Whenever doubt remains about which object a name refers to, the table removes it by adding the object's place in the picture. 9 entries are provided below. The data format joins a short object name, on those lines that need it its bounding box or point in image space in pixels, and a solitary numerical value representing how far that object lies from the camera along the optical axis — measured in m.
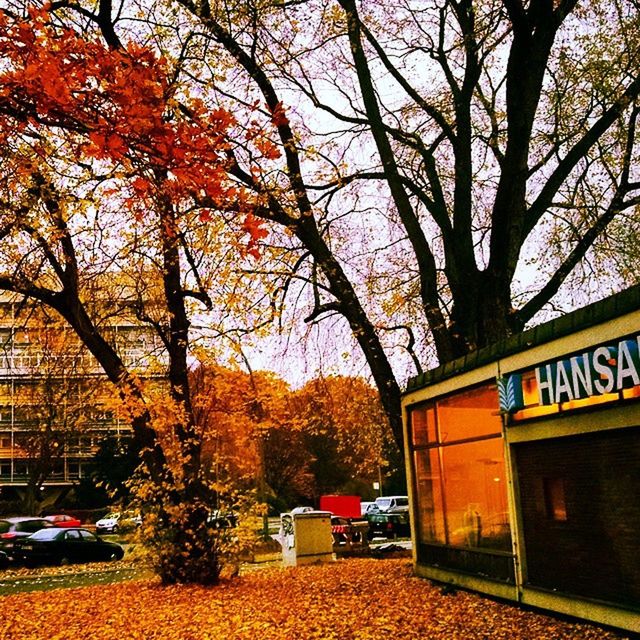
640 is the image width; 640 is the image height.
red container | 35.28
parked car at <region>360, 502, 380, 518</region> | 39.52
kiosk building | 8.35
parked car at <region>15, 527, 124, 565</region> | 25.62
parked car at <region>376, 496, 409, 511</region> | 40.07
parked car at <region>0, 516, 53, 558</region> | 26.40
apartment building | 16.81
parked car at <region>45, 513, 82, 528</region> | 41.14
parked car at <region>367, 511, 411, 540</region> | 33.22
